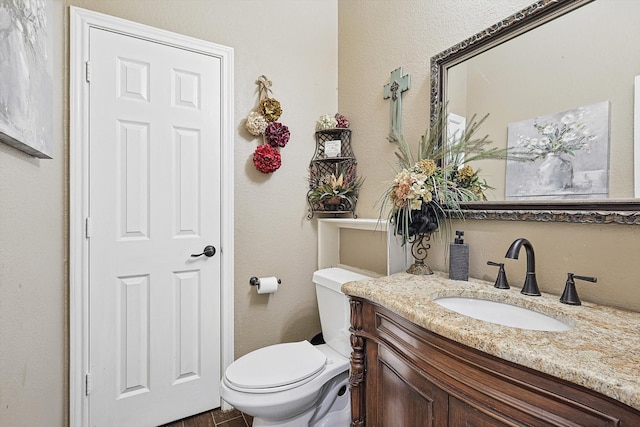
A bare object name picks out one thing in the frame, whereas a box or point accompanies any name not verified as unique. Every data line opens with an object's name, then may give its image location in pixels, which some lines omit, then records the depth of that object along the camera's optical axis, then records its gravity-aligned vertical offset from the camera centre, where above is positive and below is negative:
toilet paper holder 1.93 -0.46
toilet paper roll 1.91 -0.48
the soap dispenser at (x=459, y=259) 1.26 -0.20
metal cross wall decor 1.70 +0.64
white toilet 1.31 -0.77
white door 1.56 -0.13
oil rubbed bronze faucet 1.05 -0.22
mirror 0.92 +0.45
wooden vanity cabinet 0.57 -0.42
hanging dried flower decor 1.89 +0.48
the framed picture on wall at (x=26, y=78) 0.74 +0.36
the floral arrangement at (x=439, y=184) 1.30 +0.11
